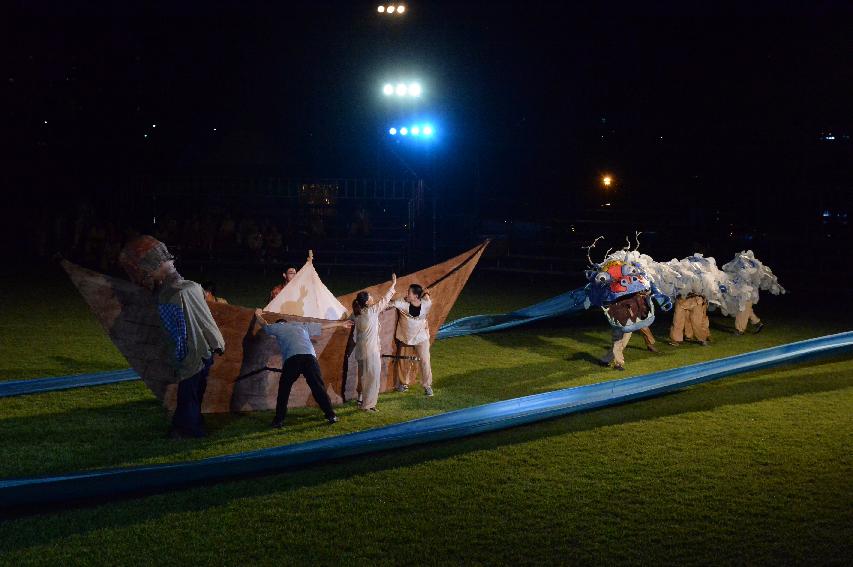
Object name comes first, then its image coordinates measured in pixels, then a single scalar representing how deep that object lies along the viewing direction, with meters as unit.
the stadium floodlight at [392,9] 32.72
